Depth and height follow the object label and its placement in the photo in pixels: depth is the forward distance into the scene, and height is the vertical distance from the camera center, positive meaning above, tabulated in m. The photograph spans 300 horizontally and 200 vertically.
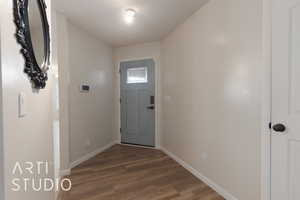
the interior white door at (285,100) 1.28 -0.03
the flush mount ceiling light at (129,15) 2.60 +1.24
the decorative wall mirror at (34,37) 0.76 +0.32
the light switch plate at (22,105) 0.75 -0.03
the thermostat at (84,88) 3.21 +0.17
